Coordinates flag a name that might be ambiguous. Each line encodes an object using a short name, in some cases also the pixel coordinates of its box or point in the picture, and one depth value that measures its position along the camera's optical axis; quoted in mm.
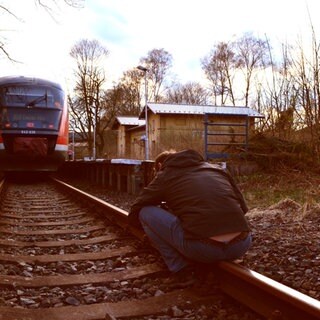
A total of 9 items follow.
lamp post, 25472
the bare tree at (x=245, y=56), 43275
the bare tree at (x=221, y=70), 54812
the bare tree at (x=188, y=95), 63062
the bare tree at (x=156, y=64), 64562
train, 14047
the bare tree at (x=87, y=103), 55125
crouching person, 3596
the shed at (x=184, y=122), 15633
